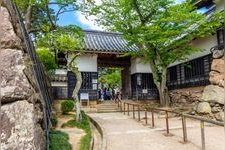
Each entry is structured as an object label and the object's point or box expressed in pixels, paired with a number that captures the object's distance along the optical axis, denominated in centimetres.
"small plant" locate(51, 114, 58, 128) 649
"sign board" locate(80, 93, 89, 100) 1285
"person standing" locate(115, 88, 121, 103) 1405
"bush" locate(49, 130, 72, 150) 439
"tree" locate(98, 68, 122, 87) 2267
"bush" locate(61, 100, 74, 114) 895
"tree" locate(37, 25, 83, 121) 720
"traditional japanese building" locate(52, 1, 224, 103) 1139
